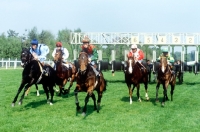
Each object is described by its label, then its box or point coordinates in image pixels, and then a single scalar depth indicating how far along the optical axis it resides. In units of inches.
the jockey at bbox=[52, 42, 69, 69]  599.8
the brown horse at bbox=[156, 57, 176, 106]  521.1
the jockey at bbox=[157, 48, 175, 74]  556.5
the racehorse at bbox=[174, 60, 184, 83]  884.4
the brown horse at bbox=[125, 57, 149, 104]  530.5
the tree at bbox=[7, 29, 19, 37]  6604.3
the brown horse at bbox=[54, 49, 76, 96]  577.0
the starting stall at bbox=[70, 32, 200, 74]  944.9
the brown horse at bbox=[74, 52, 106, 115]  406.0
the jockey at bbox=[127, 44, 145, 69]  563.1
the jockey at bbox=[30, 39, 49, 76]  528.5
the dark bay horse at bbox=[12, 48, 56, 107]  463.5
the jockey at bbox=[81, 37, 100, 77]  437.2
